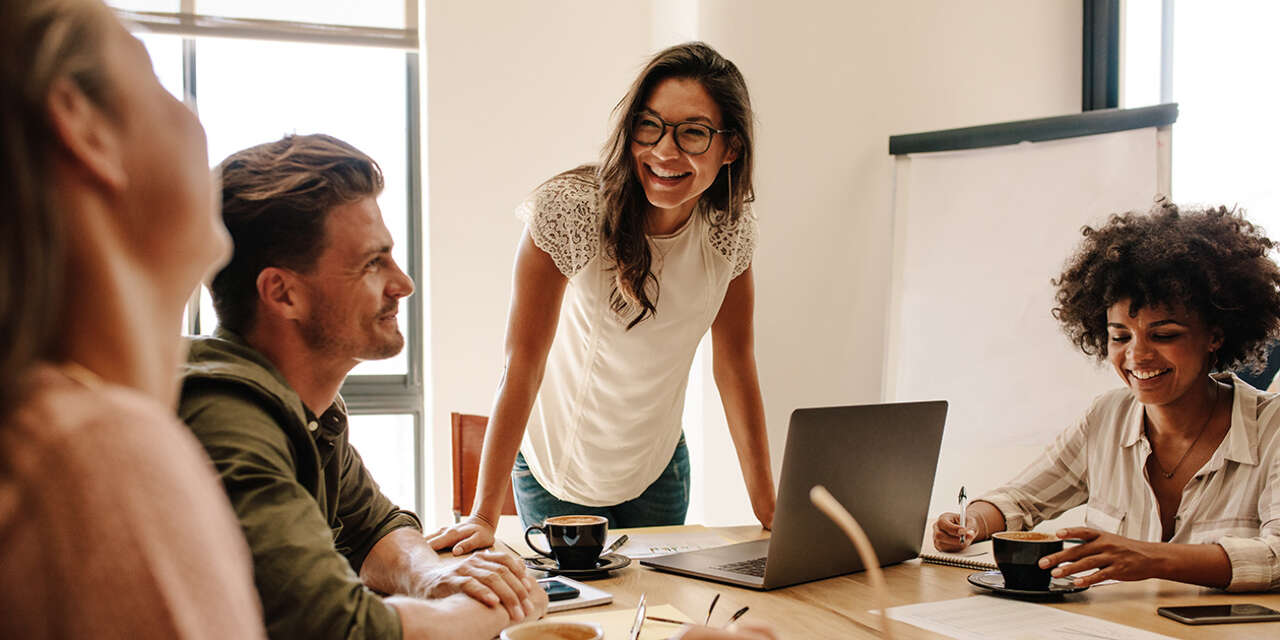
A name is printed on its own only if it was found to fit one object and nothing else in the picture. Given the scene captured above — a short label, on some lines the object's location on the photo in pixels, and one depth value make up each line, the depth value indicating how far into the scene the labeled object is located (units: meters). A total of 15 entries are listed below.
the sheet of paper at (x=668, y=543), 1.65
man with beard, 0.92
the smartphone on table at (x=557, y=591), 1.32
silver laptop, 1.38
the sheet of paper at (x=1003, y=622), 1.16
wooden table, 1.20
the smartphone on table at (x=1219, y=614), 1.23
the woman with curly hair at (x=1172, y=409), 1.67
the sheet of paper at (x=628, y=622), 1.15
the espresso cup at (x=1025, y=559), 1.36
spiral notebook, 1.57
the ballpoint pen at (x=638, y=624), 1.11
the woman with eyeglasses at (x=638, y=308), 1.86
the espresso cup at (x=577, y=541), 1.46
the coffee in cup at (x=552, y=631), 1.02
